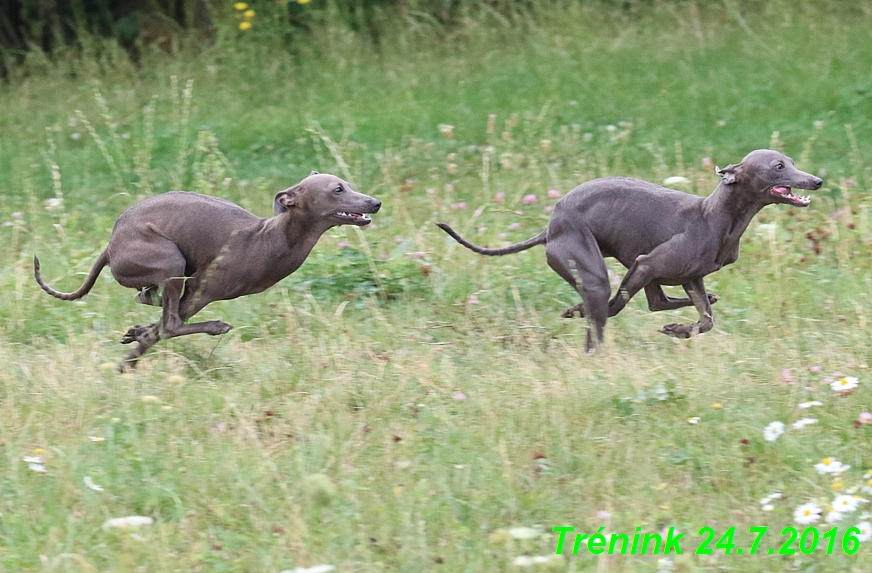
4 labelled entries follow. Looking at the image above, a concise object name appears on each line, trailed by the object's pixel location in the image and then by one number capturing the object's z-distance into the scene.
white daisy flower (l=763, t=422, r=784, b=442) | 9.81
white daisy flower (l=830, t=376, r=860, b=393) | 10.51
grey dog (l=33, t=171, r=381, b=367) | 11.74
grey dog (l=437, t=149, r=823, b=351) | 11.75
